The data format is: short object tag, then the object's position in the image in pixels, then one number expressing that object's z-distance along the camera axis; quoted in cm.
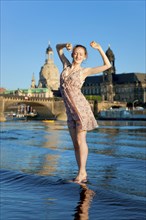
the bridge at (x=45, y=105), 7885
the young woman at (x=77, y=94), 345
